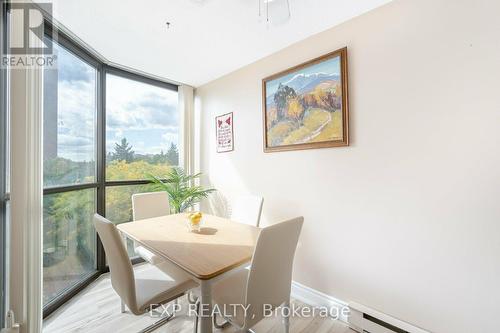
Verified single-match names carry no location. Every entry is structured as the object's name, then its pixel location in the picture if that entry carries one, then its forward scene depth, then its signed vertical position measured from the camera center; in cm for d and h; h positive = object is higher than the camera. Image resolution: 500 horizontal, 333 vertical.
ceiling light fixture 146 +112
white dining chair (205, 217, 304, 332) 109 -61
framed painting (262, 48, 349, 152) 181 +60
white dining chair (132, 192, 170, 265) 225 -37
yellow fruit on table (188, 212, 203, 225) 174 -38
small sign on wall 281 +52
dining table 111 -50
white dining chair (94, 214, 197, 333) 122 -76
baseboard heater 147 -112
